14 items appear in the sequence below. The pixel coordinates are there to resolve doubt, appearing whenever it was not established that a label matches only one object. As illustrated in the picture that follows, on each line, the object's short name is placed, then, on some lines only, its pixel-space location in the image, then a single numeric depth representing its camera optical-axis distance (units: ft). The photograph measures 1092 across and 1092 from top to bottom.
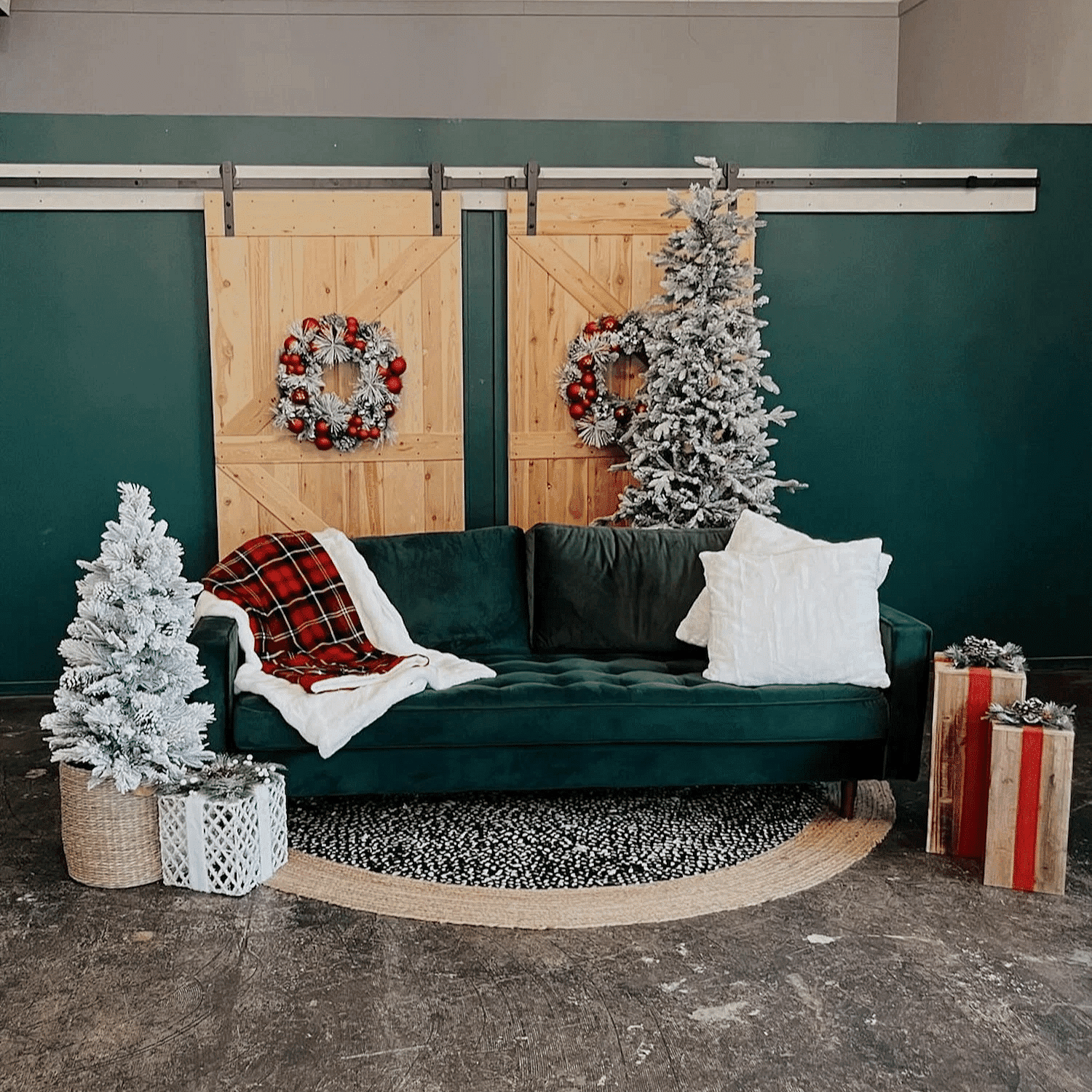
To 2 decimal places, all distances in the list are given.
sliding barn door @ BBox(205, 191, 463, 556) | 16.03
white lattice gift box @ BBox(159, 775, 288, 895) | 10.12
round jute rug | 9.78
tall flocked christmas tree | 15.03
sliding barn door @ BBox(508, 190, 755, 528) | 16.43
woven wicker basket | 10.24
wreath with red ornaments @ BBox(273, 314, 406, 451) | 15.98
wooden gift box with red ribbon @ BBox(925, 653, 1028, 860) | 10.73
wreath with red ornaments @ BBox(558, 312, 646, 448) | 16.40
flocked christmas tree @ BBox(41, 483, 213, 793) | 10.21
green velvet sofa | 11.28
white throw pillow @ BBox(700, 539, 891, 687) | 11.73
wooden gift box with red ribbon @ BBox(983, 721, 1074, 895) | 10.04
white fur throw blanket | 11.05
